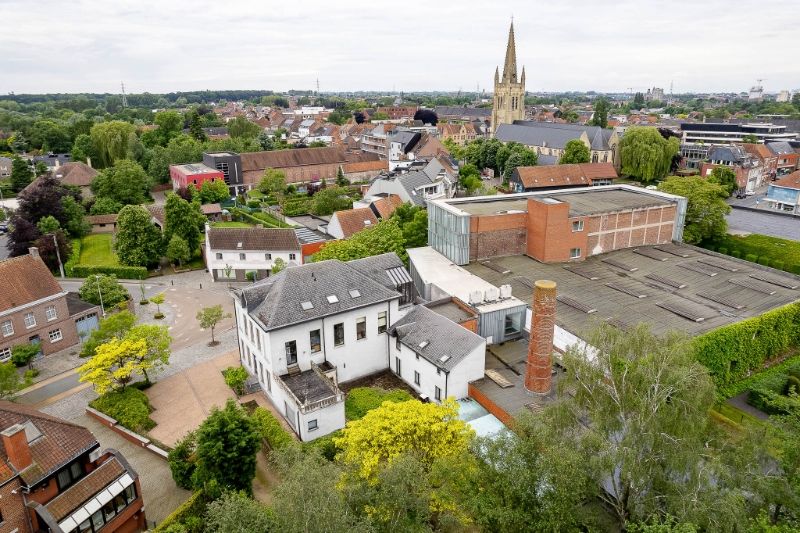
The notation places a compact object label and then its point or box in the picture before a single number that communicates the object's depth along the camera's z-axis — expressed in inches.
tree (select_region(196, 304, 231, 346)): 1625.2
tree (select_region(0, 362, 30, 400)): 1237.7
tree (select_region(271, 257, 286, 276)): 2026.6
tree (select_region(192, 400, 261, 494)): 949.8
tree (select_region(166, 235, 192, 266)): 2293.3
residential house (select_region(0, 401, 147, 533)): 829.2
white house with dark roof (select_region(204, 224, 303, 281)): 2209.6
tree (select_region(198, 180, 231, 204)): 3219.0
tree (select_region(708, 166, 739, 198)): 3294.3
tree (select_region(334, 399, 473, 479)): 856.9
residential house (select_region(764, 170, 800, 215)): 2997.0
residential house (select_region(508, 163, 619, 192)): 3356.3
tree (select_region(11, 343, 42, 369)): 1473.9
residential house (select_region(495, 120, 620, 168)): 4200.3
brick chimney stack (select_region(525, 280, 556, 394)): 1123.9
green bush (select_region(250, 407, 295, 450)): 1101.1
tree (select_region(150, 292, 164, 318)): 1839.4
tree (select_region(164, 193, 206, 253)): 2389.3
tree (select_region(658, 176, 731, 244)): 2370.8
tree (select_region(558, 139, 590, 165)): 3846.0
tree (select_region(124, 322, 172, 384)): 1360.7
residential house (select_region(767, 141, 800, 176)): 4077.3
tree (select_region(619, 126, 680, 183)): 3708.2
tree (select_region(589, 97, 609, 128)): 5733.3
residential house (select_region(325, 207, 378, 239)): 2490.2
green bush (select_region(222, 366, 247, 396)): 1344.7
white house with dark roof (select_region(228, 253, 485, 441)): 1199.6
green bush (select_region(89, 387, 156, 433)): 1229.7
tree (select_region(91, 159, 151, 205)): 3191.4
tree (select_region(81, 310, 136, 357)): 1421.0
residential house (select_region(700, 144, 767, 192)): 3582.7
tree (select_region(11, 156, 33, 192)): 3622.0
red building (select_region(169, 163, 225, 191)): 3344.0
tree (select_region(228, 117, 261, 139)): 5147.6
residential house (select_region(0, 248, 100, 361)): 1533.0
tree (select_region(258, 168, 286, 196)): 3430.1
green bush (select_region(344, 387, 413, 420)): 1234.6
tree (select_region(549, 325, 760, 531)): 712.4
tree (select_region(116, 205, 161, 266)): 2276.1
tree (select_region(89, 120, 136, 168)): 4072.3
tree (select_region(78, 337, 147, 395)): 1267.2
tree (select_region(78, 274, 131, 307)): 1815.9
